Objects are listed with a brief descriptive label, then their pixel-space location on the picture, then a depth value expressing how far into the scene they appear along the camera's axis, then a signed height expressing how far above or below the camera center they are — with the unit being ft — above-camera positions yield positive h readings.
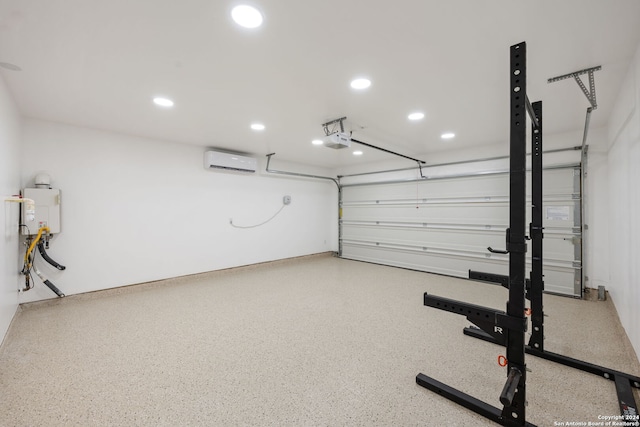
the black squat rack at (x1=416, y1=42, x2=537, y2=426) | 4.48 -0.84
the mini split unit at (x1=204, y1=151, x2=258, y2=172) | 15.01 +3.17
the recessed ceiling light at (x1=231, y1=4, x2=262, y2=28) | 4.81 +3.78
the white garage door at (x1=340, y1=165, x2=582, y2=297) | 12.64 -0.49
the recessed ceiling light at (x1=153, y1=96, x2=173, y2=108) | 8.75 +3.82
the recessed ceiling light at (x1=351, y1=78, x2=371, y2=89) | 7.45 +3.83
